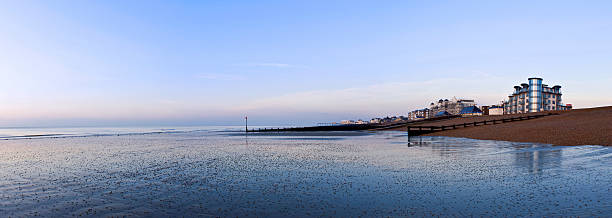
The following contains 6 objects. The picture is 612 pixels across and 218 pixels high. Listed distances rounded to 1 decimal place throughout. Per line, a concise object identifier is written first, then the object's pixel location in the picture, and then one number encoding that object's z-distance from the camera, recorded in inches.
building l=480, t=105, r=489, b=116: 6007.4
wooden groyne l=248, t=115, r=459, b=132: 4214.3
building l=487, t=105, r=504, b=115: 4566.9
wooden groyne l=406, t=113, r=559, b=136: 2150.1
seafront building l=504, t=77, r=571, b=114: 4136.3
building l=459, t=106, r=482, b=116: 4804.9
